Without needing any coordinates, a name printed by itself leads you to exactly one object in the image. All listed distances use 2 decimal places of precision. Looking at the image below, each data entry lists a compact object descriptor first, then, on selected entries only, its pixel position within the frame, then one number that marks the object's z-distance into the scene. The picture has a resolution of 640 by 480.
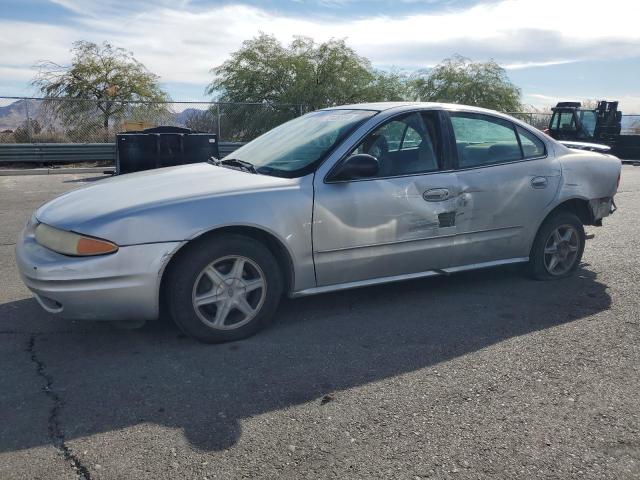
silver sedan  3.65
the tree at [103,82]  24.00
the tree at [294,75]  24.89
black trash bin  11.16
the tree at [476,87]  31.41
